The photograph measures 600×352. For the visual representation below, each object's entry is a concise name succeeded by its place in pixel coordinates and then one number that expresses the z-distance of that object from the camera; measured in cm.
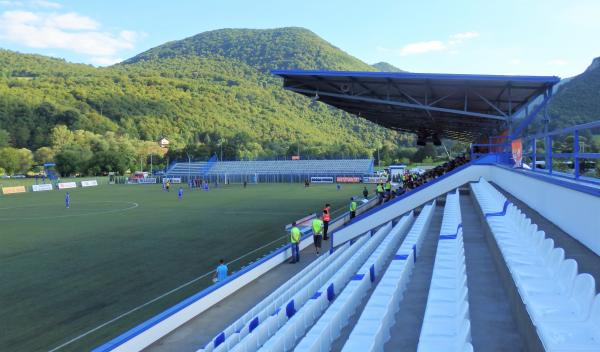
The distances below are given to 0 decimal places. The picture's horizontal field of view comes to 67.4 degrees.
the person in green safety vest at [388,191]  2560
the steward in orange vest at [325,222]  1723
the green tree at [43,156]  10300
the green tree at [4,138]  10568
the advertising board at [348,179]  6231
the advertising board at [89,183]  6419
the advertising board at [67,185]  6020
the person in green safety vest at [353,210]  2023
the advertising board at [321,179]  6378
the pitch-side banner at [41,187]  5675
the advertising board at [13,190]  5275
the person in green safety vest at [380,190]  2584
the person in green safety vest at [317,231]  1472
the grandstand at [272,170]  6725
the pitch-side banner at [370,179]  6116
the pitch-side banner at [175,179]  7194
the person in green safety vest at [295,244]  1305
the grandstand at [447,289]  386
